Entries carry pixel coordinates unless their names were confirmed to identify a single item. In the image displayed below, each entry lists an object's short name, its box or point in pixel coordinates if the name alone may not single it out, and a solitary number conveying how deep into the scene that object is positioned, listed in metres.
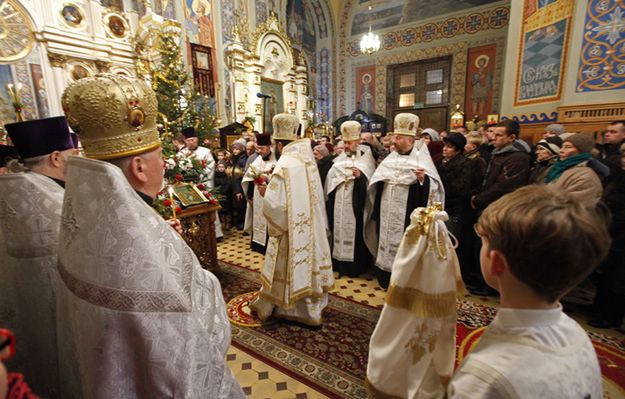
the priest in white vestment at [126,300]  0.81
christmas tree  7.39
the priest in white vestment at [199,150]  6.46
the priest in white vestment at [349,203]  4.40
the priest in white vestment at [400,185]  3.81
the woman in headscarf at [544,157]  3.60
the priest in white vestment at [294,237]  2.86
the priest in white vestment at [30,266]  1.47
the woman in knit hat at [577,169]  2.62
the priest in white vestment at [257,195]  4.48
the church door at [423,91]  14.84
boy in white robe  0.78
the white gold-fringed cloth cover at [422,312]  1.26
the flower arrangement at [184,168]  3.90
